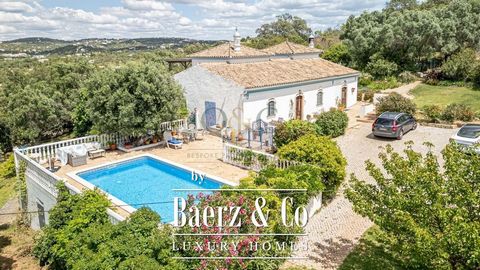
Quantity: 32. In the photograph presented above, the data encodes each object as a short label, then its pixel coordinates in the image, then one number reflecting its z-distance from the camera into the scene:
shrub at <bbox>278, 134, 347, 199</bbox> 13.66
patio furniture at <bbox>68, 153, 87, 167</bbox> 17.33
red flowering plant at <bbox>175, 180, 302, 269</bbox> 8.98
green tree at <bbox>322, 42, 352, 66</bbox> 53.11
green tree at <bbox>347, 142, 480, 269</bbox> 5.98
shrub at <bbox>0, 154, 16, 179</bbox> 25.08
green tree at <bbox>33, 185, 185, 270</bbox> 8.77
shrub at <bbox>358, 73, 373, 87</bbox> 42.75
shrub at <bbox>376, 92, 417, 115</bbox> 25.83
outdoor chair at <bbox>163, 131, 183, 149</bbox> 20.59
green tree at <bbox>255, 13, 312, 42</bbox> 93.69
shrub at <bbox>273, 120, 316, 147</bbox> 18.39
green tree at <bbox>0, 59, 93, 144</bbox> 31.70
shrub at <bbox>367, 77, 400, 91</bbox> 40.69
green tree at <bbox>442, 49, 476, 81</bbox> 40.69
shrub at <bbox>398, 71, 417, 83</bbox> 43.80
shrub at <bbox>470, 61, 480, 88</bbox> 38.91
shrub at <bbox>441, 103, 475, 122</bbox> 25.17
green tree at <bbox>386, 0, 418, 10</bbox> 73.06
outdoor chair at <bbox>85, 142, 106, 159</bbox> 18.58
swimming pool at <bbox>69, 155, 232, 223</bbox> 14.29
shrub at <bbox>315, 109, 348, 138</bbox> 22.55
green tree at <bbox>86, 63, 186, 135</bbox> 18.92
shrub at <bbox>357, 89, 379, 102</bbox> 35.84
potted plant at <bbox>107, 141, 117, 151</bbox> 20.13
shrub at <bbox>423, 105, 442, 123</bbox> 25.42
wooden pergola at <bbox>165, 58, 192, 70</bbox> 34.71
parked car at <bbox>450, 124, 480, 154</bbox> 18.12
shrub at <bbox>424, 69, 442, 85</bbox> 42.22
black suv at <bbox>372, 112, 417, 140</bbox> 21.42
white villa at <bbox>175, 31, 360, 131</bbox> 23.17
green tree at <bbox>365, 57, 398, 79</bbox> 44.97
